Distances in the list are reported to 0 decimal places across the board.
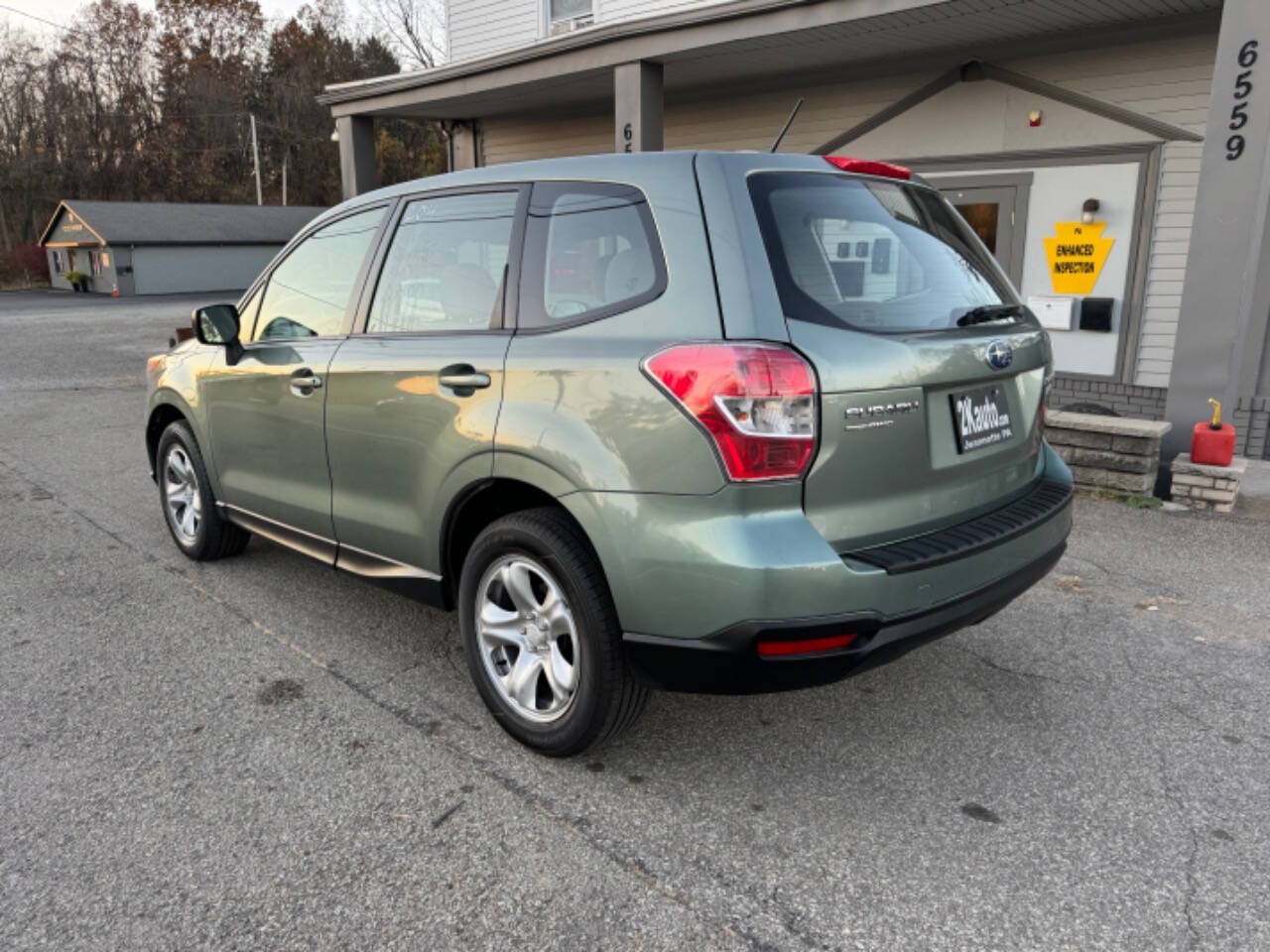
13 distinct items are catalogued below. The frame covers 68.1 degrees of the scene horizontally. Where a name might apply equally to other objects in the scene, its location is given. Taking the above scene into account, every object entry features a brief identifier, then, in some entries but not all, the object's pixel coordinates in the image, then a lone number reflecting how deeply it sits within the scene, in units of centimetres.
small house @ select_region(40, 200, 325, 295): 4059
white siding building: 613
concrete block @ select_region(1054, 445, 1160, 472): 604
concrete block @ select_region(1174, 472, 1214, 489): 591
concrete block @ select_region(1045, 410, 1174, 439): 604
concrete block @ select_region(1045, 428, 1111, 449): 622
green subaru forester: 242
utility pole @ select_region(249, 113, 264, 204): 5574
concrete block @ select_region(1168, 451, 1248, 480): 586
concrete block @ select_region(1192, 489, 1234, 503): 588
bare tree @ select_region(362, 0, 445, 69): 3969
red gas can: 594
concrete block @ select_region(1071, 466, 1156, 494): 606
